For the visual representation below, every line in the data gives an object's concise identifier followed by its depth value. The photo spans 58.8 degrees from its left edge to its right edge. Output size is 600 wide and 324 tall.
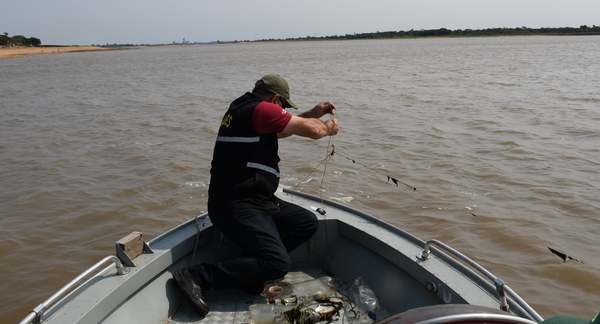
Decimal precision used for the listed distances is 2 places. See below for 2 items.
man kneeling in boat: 3.40
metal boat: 2.72
